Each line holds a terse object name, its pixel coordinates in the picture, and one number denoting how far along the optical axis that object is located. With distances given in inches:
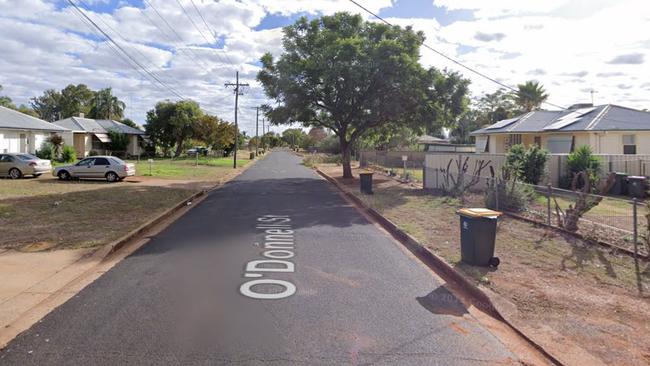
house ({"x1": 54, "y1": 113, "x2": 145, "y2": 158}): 1850.4
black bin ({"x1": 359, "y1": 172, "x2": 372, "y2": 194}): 772.6
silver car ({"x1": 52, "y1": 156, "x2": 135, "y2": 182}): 963.3
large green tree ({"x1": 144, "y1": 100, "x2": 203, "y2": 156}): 2162.9
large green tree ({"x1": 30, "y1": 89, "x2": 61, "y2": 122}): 3415.4
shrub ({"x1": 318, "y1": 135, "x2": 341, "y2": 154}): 2891.2
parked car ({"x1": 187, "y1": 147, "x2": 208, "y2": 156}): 2539.1
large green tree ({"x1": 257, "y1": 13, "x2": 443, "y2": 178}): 922.7
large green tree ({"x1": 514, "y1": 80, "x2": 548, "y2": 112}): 2282.7
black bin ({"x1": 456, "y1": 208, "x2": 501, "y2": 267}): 295.3
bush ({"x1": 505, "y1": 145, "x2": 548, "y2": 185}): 772.6
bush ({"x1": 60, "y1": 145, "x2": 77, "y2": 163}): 1425.9
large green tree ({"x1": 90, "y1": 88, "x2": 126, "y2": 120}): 3053.6
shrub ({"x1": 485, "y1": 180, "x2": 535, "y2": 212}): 522.3
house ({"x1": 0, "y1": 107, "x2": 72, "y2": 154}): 1216.2
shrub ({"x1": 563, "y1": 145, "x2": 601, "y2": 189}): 809.5
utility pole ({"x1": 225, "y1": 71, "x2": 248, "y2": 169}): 1760.6
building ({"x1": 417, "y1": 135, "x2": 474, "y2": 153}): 2177.7
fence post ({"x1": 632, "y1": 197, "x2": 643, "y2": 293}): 302.5
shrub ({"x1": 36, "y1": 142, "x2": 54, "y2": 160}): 1363.2
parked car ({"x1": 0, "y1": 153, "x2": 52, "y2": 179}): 956.6
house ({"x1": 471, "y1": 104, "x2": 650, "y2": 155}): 1049.5
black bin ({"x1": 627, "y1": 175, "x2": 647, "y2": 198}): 751.1
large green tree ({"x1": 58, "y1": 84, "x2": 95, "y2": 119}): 3186.5
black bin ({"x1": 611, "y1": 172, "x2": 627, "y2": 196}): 796.6
